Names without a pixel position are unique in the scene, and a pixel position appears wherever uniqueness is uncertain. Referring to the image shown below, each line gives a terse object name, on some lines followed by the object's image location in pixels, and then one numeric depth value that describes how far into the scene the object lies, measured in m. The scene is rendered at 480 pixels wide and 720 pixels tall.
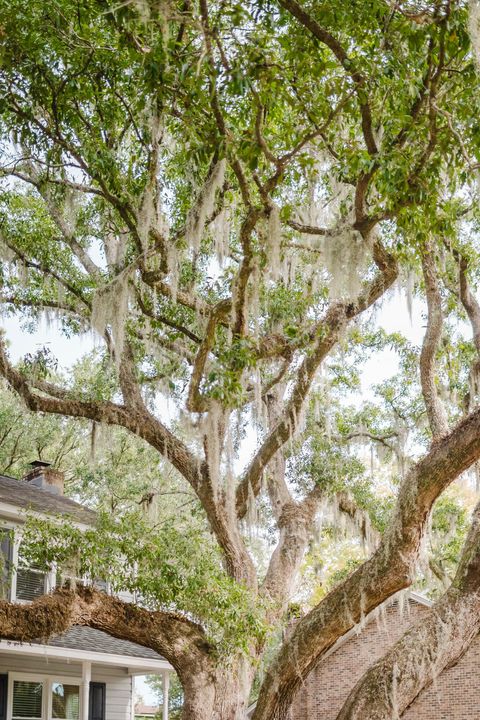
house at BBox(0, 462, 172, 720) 13.15
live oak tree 6.85
